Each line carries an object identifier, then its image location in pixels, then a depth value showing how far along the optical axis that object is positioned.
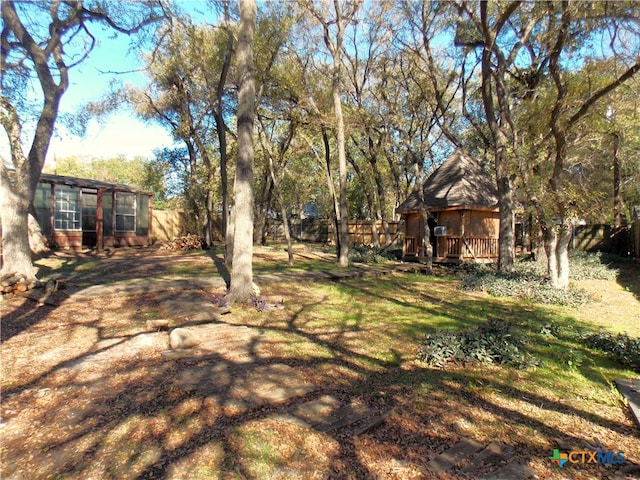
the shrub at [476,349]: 4.85
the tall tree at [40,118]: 7.68
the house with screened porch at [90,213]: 16.08
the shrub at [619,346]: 4.83
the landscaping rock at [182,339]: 5.02
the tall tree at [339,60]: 14.29
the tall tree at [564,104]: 8.09
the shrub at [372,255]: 16.72
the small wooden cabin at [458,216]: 15.53
